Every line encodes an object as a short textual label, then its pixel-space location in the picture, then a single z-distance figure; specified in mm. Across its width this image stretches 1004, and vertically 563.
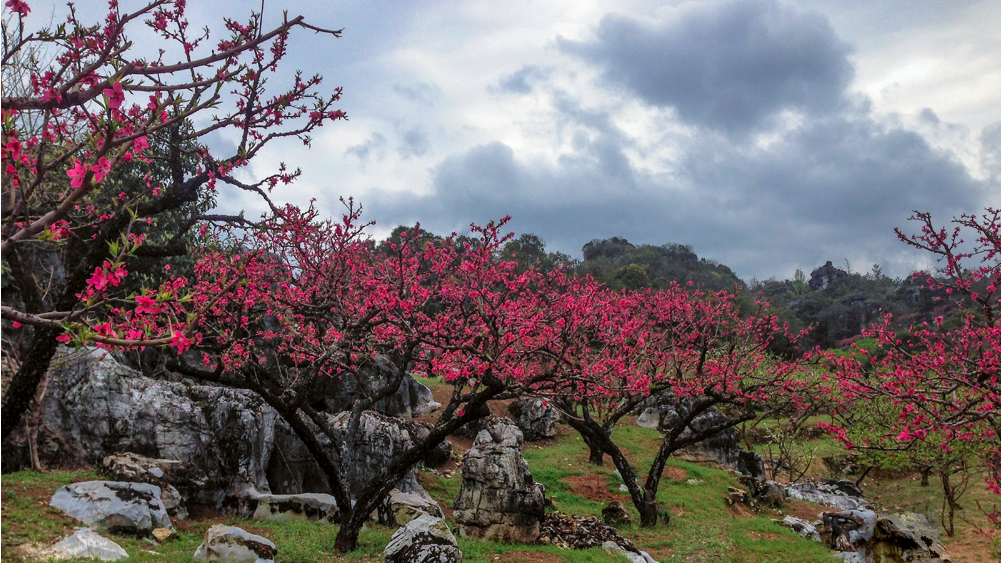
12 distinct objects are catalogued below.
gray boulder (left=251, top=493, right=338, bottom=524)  13891
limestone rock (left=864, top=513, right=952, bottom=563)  13586
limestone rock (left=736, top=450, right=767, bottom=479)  26750
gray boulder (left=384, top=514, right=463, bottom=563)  10062
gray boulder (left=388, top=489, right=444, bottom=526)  15117
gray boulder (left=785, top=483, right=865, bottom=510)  23141
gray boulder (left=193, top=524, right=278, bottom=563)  9629
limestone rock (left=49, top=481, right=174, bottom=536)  10375
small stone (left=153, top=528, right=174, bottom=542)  10847
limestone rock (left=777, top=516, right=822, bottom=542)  17797
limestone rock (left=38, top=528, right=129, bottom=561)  8641
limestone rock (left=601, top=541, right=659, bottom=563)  13016
